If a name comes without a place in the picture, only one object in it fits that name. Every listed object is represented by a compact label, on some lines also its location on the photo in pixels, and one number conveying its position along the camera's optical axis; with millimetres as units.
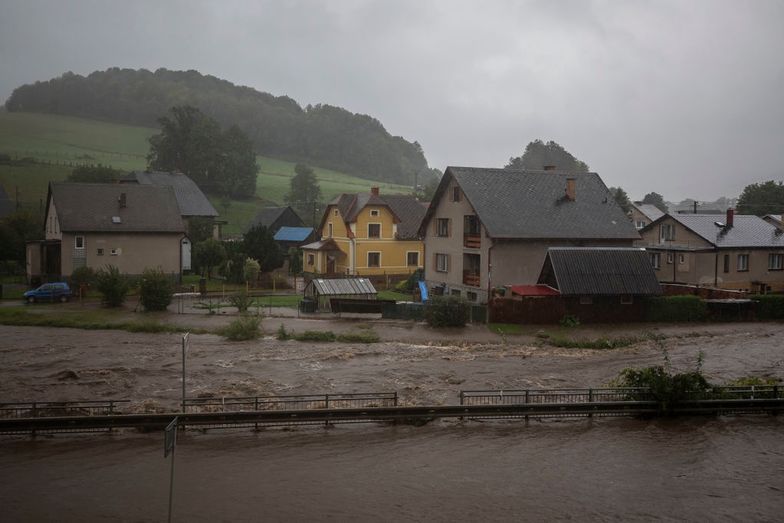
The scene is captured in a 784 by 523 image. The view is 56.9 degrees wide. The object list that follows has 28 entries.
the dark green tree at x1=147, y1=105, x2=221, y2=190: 102438
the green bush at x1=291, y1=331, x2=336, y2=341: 33281
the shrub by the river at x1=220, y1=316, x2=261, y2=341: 33125
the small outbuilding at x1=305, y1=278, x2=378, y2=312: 40750
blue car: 42438
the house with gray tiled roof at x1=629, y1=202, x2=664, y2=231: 79438
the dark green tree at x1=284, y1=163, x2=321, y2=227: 107938
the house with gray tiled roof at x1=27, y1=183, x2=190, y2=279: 48844
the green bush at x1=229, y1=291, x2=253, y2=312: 38469
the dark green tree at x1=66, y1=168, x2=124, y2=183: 74375
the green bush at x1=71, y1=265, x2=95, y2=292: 45375
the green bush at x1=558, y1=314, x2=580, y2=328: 36875
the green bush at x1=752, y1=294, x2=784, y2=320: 39938
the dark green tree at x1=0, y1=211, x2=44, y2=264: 53375
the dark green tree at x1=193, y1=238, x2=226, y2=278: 52688
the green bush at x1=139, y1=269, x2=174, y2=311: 39625
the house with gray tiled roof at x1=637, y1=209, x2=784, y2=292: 47062
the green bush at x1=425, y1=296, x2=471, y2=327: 36438
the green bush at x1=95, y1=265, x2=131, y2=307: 40562
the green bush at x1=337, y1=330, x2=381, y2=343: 33062
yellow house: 56312
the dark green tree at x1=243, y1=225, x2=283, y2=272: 54156
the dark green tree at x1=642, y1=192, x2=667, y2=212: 134100
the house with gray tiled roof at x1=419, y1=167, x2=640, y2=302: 40688
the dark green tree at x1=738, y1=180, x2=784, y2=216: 79438
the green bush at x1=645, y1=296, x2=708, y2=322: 38344
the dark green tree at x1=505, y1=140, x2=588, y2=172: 140750
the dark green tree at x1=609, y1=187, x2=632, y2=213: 91500
